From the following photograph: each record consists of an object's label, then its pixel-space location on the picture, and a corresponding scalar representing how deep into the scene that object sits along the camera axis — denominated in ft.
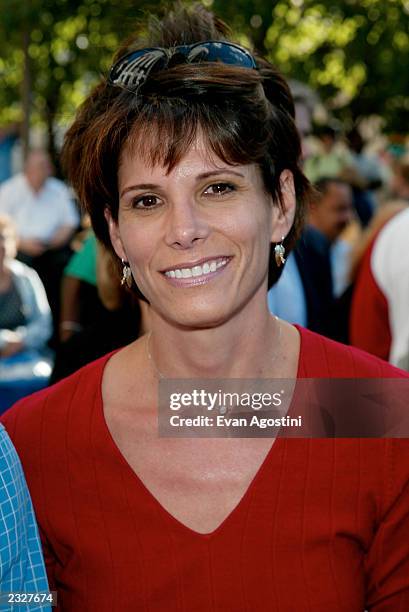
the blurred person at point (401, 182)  19.27
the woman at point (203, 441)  7.04
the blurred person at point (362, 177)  33.06
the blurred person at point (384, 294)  11.31
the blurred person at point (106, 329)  10.98
